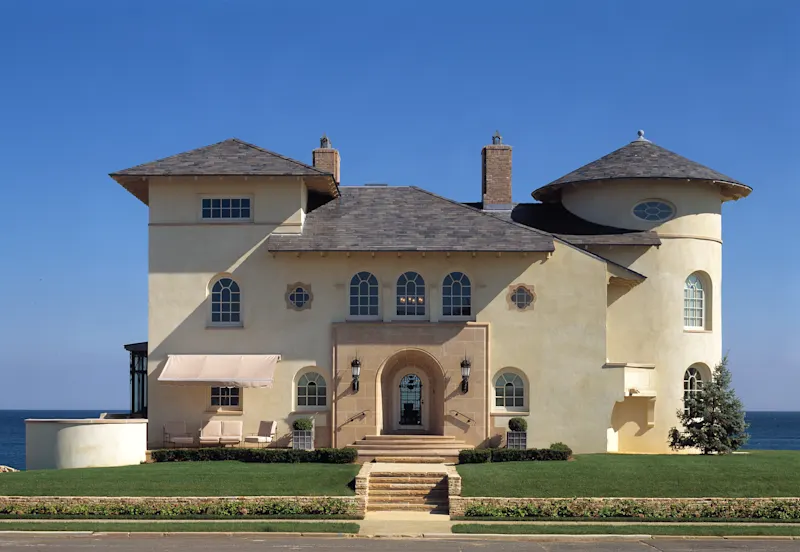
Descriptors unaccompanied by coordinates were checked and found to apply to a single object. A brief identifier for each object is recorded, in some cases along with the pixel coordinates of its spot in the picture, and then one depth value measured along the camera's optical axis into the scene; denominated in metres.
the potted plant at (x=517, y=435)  38.59
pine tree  38.88
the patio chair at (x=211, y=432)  38.50
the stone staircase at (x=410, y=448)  37.03
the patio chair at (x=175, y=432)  38.97
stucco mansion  39.25
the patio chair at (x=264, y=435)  38.41
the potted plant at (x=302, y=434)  38.47
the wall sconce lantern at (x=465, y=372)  39.03
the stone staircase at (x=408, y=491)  31.06
